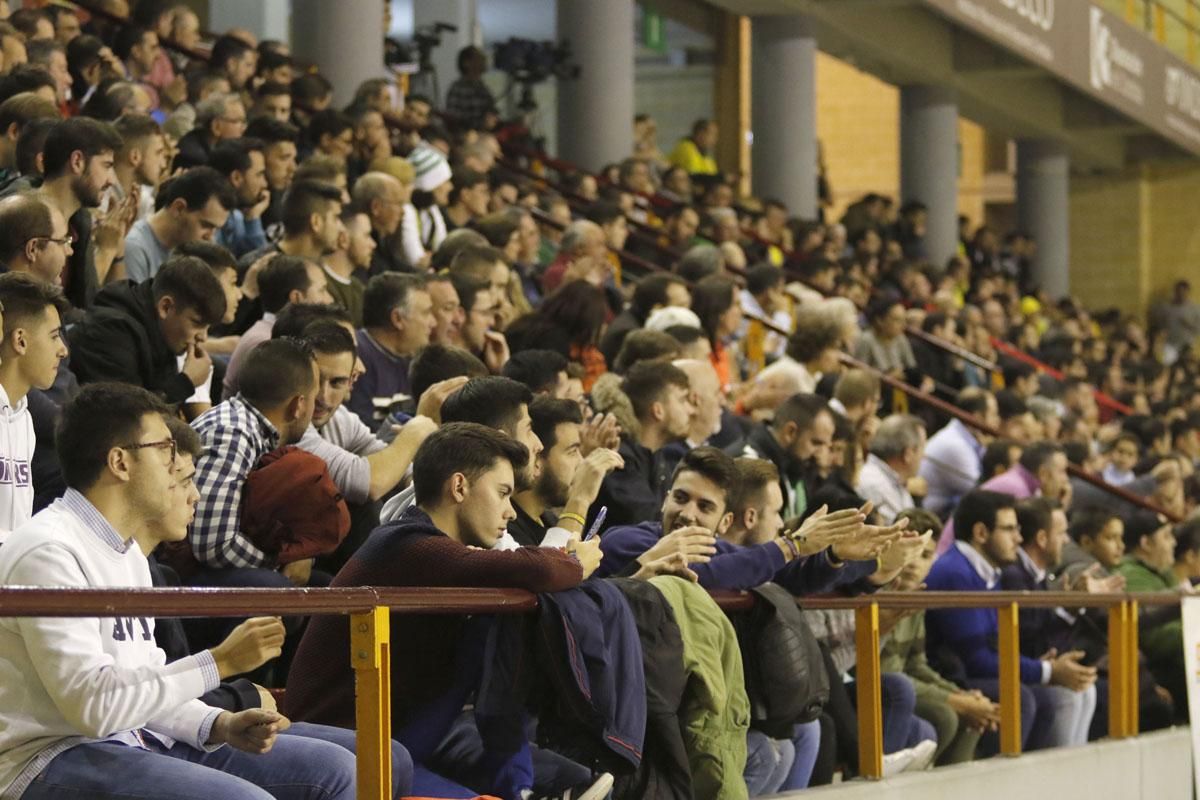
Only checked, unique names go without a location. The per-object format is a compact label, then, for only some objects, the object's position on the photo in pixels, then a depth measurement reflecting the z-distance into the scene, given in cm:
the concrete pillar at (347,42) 2252
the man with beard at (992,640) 1294
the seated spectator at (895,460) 1511
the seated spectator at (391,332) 1191
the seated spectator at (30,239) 1007
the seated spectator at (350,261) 1339
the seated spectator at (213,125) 1575
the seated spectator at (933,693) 1213
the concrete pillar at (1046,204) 4146
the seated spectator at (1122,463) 2234
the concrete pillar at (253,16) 2689
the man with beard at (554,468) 934
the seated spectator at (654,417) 1145
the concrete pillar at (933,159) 3648
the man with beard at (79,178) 1150
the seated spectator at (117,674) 625
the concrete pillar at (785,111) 3145
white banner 1392
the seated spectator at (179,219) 1256
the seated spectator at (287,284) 1174
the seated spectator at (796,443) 1330
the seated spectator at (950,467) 1769
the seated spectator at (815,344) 1719
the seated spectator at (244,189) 1426
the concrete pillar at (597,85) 2881
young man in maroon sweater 758
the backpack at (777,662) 918
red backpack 897
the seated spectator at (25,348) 817
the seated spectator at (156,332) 1034
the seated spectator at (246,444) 886
